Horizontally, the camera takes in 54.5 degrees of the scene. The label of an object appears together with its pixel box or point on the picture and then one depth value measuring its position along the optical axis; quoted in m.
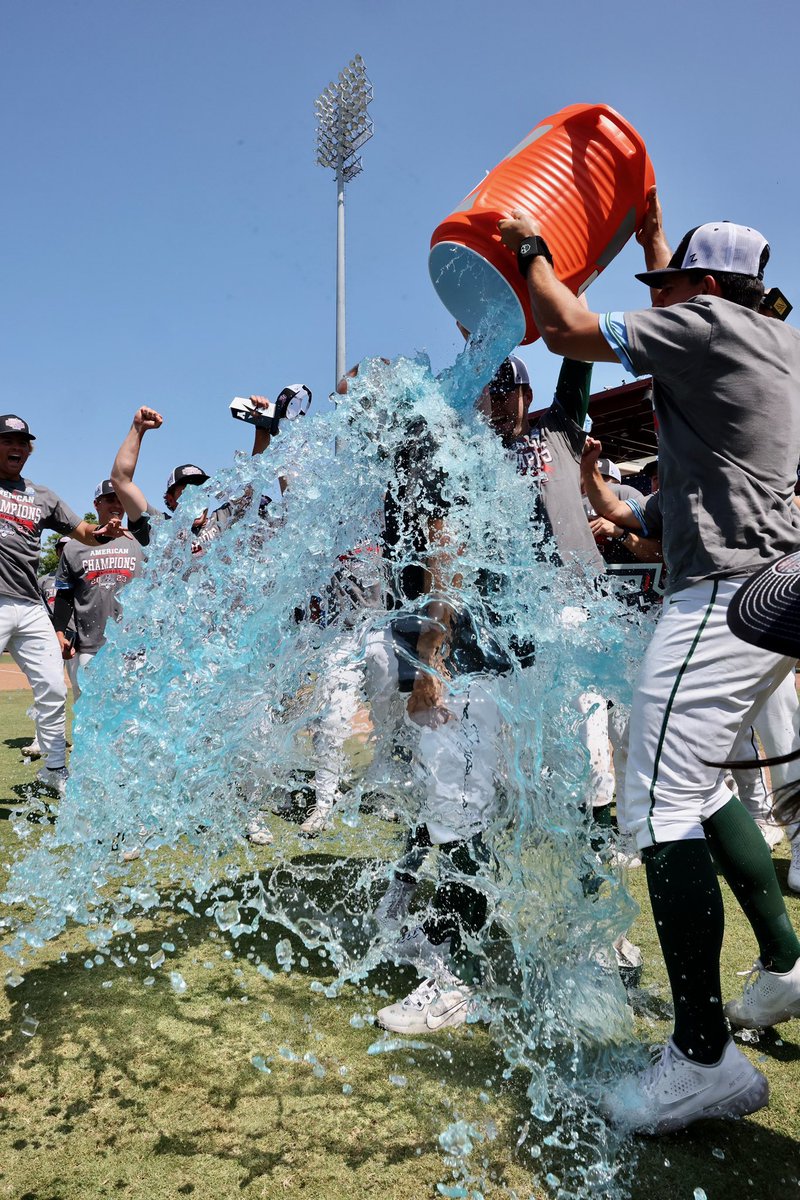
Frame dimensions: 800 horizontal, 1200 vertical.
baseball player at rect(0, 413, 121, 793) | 4.76
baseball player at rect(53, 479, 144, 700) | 5.68
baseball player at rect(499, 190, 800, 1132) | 1.67
